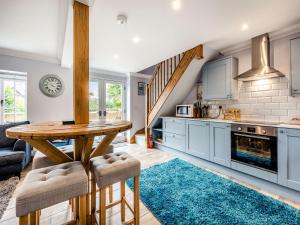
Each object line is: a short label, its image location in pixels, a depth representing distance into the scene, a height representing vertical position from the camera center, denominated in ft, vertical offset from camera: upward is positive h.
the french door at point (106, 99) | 14.64 +1.36
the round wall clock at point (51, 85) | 11.70 +2.26
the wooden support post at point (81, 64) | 5.29 +1.78
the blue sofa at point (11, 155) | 7.56 -2.26
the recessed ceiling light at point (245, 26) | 7.21 +4.31
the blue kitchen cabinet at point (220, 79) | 9.49 +2.25
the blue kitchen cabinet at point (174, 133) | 11.43 -1.78
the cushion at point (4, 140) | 8.93 -1.65
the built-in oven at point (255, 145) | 6.75 -1.72
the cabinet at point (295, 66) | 6.88 +2.12
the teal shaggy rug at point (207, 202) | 5.11 -3.71
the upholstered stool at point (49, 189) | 2.75 -1.58
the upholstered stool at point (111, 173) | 3.84 -1.66
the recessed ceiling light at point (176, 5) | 5.57 +4.20
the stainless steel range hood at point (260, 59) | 8.08 +3.01
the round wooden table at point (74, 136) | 3.24 -0.79
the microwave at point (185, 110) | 11.60 +0.14
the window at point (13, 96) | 10.97 +1.29
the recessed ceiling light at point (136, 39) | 8.27 +4.25
